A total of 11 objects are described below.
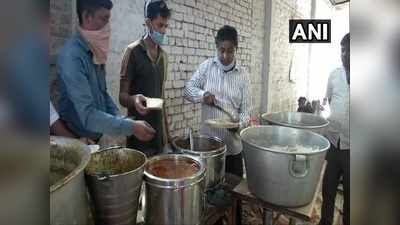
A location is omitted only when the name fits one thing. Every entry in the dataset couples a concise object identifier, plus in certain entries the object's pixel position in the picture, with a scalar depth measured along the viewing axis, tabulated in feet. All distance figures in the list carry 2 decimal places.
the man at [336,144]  4.25
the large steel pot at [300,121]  4.53
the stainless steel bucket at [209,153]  3.85
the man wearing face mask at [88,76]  2.77
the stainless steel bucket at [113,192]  2.68
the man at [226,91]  4.72
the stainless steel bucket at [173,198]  2.89
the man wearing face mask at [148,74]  3.46
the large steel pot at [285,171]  3.25
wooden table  3.58
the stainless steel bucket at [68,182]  2.14
